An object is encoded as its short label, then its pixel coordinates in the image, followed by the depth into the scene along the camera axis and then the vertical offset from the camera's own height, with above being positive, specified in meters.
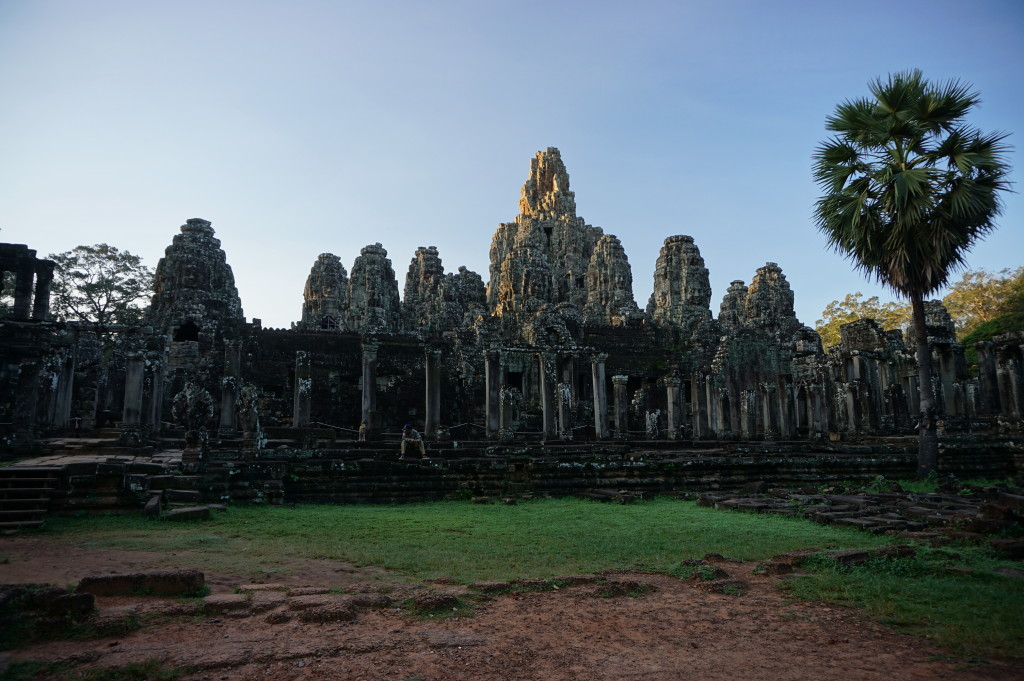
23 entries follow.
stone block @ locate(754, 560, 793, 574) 6.11 -1.33
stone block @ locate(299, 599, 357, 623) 4.48 -1.28
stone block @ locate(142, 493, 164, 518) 8.81 -1.12
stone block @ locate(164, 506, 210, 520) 8.65 -1.17
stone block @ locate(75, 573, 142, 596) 4.83 -1.18
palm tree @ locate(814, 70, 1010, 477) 14.13 +5.09
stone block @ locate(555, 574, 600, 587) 5.57 -1.31
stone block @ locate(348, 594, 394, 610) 4.79 -1.28
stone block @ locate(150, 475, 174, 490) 10.09 -0.88
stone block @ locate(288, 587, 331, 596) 4.97 -1.26
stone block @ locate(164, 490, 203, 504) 10.05 -1.08
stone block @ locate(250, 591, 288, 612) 4.67 -1.26
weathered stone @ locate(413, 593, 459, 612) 4.75 -1.28
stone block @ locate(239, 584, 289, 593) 5.10 -1.26
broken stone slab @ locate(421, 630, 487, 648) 4.13 -1.36
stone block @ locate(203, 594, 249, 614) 4.59 -1.25
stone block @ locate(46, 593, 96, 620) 4.27 -1.18
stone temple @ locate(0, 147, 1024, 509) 13.87 +1.69
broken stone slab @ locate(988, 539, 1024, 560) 6.35 -1.19
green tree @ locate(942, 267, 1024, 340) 40.25 +8.04
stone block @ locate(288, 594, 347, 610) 4.61 -1.25
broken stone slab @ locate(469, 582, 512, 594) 5.27 -1.29
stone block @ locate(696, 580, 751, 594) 5.53 -1.36
